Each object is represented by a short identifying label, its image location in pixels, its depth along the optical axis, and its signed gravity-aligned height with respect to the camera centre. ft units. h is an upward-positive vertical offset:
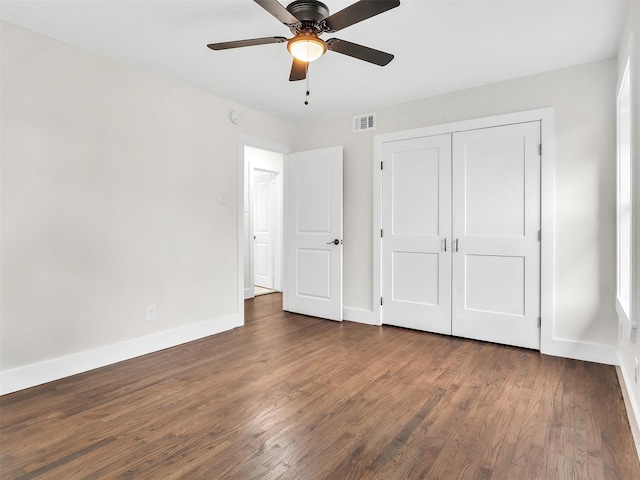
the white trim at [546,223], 10.45 +0.49
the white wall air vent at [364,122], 13.91 +4.51
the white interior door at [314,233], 14.55 +0.27
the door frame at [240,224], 13.55 +0.56
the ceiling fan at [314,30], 6.21 +3.84
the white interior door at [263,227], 22.03 +0.75
